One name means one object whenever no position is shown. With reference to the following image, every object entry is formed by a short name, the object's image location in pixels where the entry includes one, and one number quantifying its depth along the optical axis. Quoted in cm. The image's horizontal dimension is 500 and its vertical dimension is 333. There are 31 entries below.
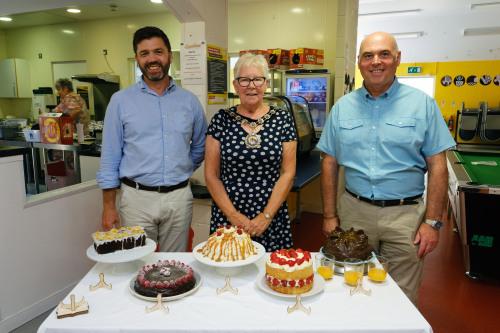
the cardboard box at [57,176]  422
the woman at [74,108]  550
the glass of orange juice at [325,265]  163
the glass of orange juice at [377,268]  158
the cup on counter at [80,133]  443
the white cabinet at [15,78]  900
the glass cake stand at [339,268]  167
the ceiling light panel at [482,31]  904
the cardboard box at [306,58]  608
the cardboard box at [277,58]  622
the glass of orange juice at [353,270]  156
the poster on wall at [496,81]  938
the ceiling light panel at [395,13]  848
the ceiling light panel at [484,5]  787
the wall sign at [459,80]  968
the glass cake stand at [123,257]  161
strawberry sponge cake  146
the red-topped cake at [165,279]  144
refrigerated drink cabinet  595
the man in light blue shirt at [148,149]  220
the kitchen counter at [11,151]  261
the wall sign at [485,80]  946
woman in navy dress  212
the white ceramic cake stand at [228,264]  153
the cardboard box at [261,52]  610
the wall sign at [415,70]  1005
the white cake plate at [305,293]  144
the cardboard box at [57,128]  406
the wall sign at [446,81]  982
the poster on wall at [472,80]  958
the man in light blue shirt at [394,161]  201
